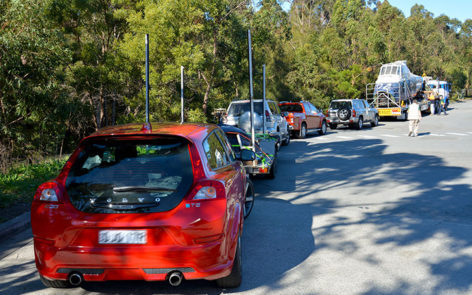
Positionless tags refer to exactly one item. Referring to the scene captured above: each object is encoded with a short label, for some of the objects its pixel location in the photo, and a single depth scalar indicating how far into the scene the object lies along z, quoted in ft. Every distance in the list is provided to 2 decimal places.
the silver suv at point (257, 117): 54.20
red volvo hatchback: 12.65
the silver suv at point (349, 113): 94.58
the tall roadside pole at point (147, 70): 33.17
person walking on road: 73.10
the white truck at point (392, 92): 116.06
